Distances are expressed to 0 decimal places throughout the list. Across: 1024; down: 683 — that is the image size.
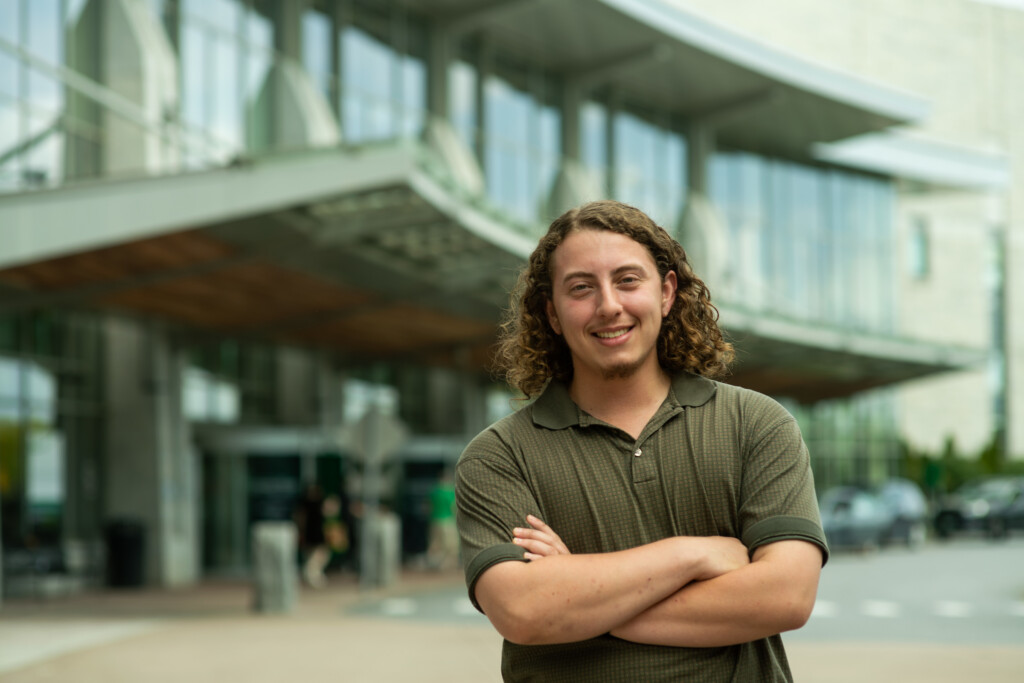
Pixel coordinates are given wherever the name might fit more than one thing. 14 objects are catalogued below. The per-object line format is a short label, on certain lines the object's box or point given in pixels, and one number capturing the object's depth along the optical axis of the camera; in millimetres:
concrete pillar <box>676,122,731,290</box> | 36344
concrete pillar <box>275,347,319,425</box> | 28125
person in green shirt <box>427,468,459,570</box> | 25406
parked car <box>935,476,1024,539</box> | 35062
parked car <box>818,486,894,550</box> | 29422
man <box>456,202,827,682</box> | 2582
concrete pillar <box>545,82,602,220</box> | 31281
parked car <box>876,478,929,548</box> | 31641
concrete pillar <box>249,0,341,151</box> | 23406
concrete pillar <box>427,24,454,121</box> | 27703
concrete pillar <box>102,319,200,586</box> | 22641
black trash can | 21625
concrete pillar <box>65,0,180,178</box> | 18297
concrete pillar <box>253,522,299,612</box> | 16625
